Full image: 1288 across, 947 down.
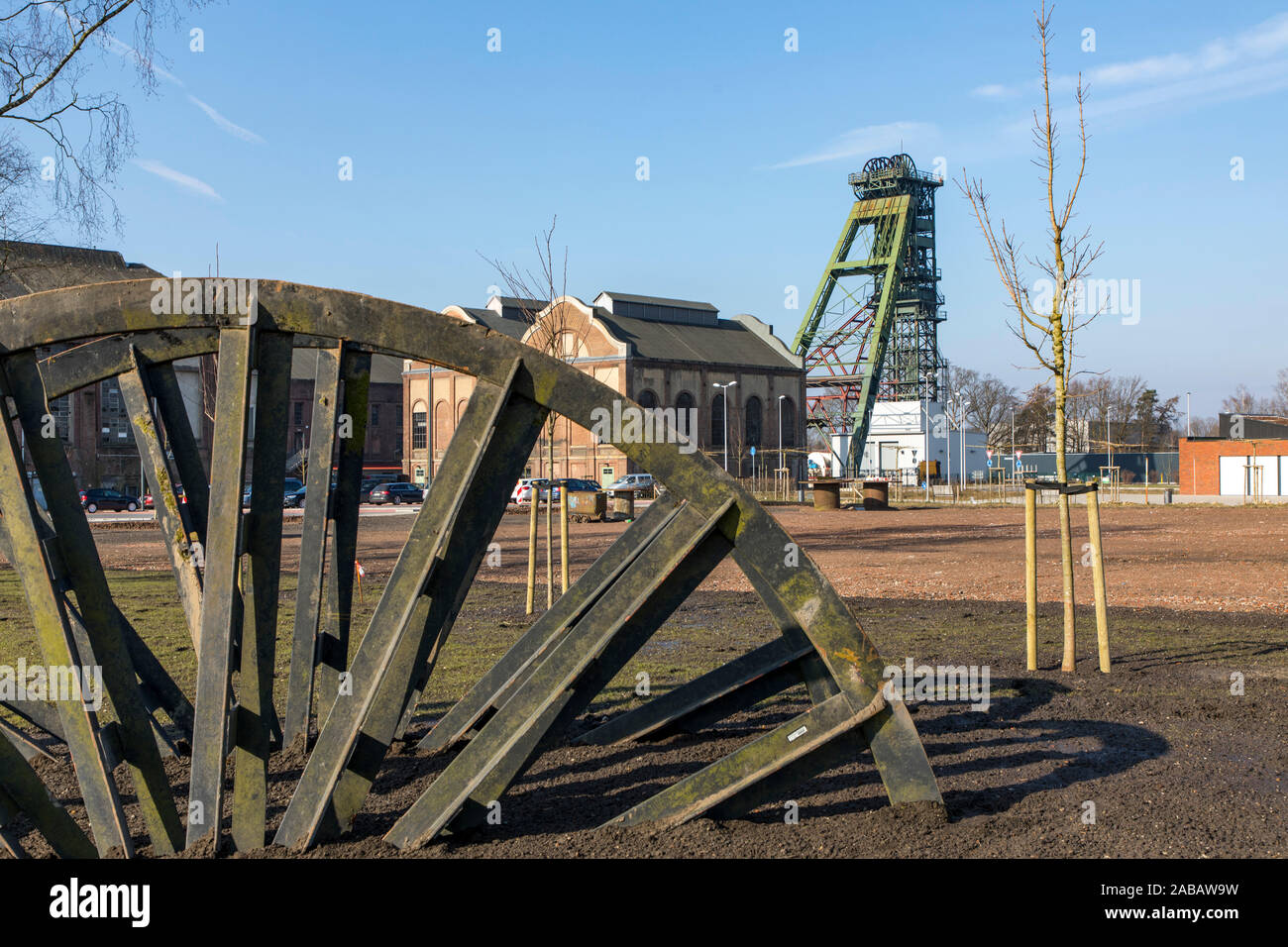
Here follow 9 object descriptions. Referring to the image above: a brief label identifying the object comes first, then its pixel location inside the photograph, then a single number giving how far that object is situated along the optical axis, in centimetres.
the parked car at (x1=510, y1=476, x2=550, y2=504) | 5010
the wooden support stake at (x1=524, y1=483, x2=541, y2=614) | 1305
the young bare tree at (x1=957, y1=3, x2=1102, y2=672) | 942
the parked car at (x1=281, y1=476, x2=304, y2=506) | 4953
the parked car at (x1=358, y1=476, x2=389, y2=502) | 6124
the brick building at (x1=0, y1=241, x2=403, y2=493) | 5461
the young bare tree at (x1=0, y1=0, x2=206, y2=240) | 1443
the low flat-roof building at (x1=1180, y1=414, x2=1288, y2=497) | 5884
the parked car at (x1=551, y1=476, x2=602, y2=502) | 4958
